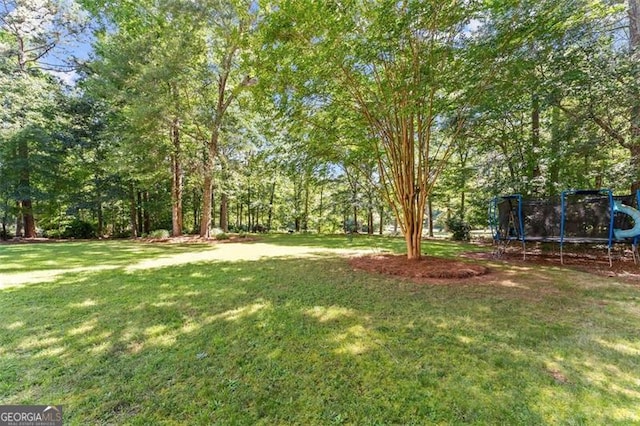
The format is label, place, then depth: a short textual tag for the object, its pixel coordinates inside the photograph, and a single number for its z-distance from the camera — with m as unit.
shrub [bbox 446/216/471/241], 12.27
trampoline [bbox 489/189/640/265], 5.49
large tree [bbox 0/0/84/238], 11.71
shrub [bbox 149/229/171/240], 11.90
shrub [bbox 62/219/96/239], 13.73
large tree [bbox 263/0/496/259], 4.19
